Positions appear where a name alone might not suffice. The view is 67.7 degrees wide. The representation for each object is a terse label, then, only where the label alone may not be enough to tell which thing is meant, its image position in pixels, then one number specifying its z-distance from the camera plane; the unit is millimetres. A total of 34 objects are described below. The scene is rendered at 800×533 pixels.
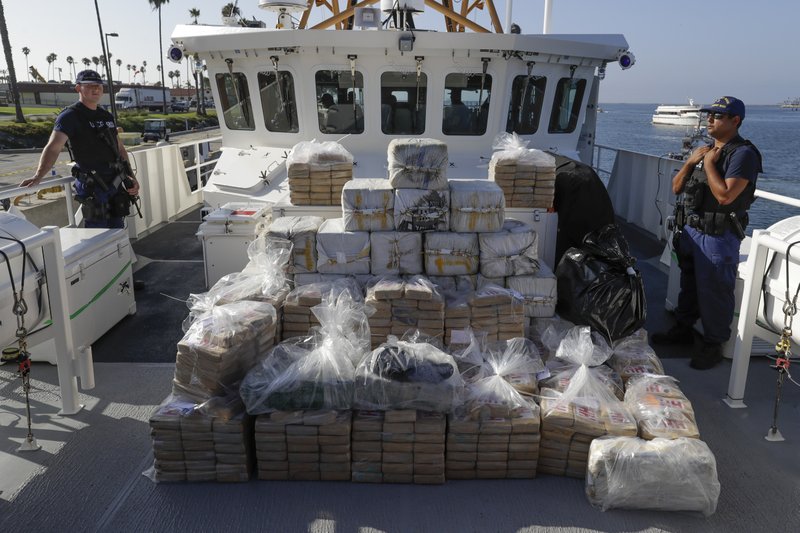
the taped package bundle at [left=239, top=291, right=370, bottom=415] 3344
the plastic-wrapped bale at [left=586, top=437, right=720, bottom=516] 3088
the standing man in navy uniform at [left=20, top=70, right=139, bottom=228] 5465
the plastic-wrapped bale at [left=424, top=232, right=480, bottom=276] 4543
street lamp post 41888
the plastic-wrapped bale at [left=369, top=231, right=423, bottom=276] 4551
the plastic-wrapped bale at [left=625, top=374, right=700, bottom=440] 3322
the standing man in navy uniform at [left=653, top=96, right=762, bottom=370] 4500
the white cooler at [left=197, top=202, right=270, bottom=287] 5820
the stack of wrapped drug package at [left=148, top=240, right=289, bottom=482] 3338
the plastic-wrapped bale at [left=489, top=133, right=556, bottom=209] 5324
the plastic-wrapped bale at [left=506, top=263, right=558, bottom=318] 4648
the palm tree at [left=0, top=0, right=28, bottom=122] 33247
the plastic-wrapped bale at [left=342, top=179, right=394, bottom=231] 4551
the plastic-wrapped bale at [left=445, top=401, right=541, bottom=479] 3367
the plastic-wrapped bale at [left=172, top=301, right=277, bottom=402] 3426
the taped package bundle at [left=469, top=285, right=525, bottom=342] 4234
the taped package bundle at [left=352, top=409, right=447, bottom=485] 3328
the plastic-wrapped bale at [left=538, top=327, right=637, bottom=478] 3381
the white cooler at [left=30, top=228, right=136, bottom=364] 4828
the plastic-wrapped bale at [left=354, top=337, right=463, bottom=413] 3342
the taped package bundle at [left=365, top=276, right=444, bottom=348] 4102
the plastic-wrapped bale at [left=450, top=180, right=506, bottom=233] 4543
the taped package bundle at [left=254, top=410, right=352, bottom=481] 3326
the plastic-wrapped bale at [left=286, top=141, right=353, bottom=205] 5371
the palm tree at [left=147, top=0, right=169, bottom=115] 77875
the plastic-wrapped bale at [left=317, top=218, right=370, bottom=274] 4555
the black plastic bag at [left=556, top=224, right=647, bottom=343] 4488
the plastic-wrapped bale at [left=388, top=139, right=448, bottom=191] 4551
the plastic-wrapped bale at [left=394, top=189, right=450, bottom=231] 4551
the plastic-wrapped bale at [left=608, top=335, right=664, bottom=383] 4098
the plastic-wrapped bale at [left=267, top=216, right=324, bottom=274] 4586
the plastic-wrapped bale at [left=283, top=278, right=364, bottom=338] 4223
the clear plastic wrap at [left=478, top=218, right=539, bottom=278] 4547
